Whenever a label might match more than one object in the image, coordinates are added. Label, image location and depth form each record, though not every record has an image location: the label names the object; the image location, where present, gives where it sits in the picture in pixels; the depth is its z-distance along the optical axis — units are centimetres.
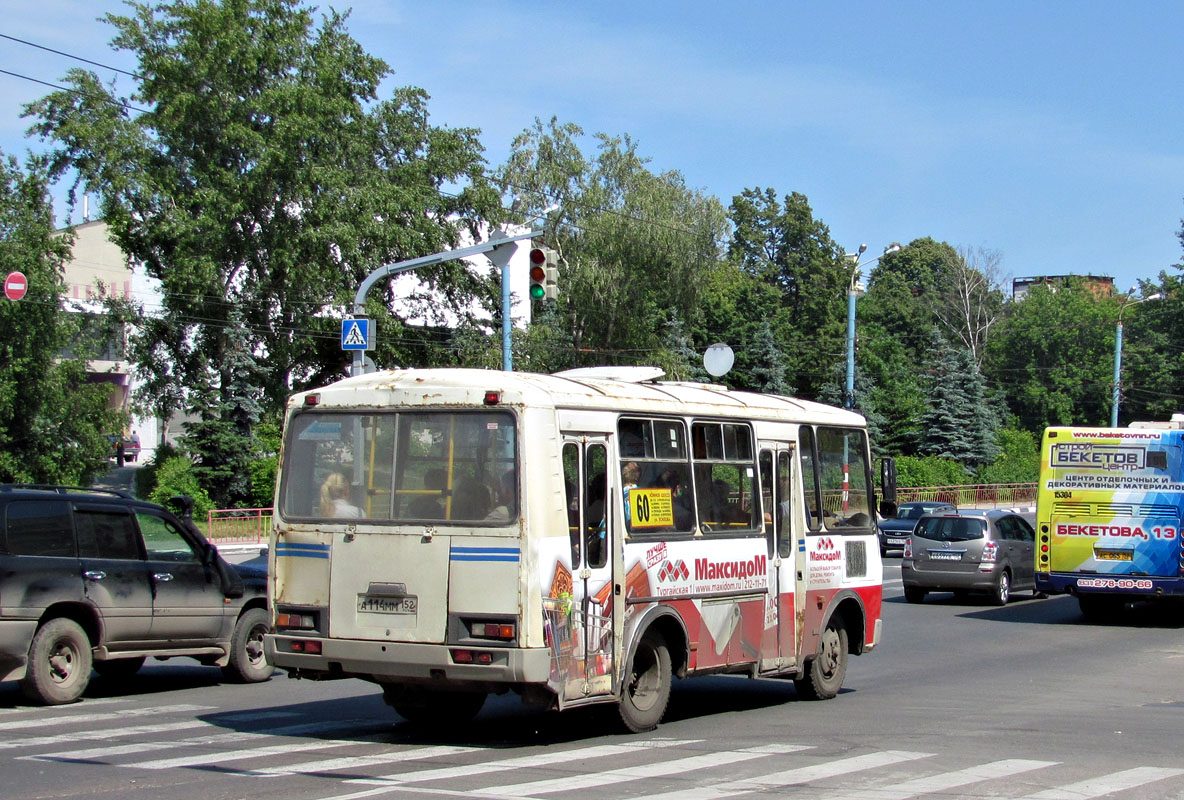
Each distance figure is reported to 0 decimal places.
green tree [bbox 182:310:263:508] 4300
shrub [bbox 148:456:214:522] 4109
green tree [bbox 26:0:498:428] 4325
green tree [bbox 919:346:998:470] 6328
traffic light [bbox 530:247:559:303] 1973
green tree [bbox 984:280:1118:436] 8525
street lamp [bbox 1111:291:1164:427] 5601
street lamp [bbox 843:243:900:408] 3850
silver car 2386
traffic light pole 2134
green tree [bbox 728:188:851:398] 8019
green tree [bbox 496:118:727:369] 5622
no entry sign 2875
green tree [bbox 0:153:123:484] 3634
